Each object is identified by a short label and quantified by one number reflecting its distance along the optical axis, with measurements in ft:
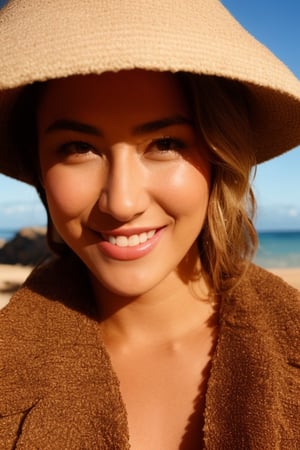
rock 33.49
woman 0.75
